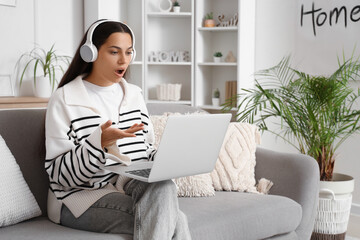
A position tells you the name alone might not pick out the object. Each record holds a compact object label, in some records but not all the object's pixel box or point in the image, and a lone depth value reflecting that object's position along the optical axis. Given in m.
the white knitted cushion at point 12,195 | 1.71
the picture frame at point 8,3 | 4.02
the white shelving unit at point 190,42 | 4.12
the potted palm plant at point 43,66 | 4.03
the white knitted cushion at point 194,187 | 2.22
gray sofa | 1.77
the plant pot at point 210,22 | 4.23
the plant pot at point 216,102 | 4.31
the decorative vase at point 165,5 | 4.43
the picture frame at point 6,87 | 4.05
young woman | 1.62
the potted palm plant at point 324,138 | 2.74
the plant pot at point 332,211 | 2.76
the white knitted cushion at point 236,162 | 2.34
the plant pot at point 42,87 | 4.02
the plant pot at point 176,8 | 4.36
